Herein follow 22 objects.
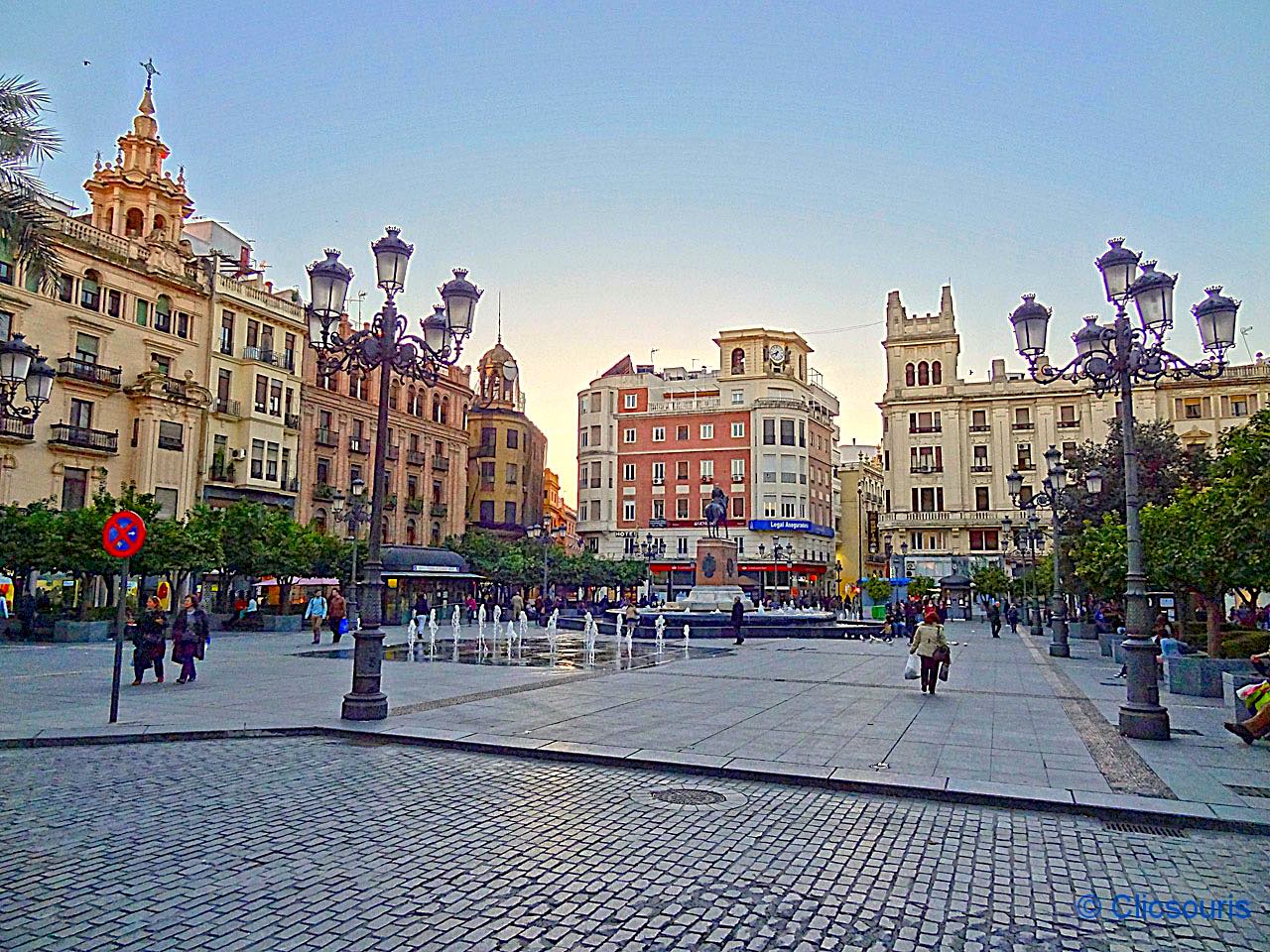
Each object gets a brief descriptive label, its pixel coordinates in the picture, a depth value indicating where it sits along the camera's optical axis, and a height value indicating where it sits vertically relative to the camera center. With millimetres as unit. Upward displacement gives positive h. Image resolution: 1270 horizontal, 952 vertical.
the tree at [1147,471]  35031 +4609
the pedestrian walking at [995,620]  38562 -1443
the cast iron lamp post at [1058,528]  25283 +1796
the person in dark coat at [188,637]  15344 -1040
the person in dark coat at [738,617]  29344 -1104
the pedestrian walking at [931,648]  15203 -1048
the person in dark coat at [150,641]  15062 -1085
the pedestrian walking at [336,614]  27219 -1076
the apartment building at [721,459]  72812 +10197
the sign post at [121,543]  10852 +400
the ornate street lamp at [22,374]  14148 +3269
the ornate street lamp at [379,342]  11484 +3384
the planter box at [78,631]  26766 -1667
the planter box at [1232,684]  12530 -1791
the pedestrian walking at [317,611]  27328 -1036
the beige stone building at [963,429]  62438 +11121
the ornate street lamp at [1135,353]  10812 +3141
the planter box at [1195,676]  14711 -1438
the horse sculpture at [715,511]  39406 +3143
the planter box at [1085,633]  35500 -1790
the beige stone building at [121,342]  37812 +10406
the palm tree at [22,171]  11945 +5434
